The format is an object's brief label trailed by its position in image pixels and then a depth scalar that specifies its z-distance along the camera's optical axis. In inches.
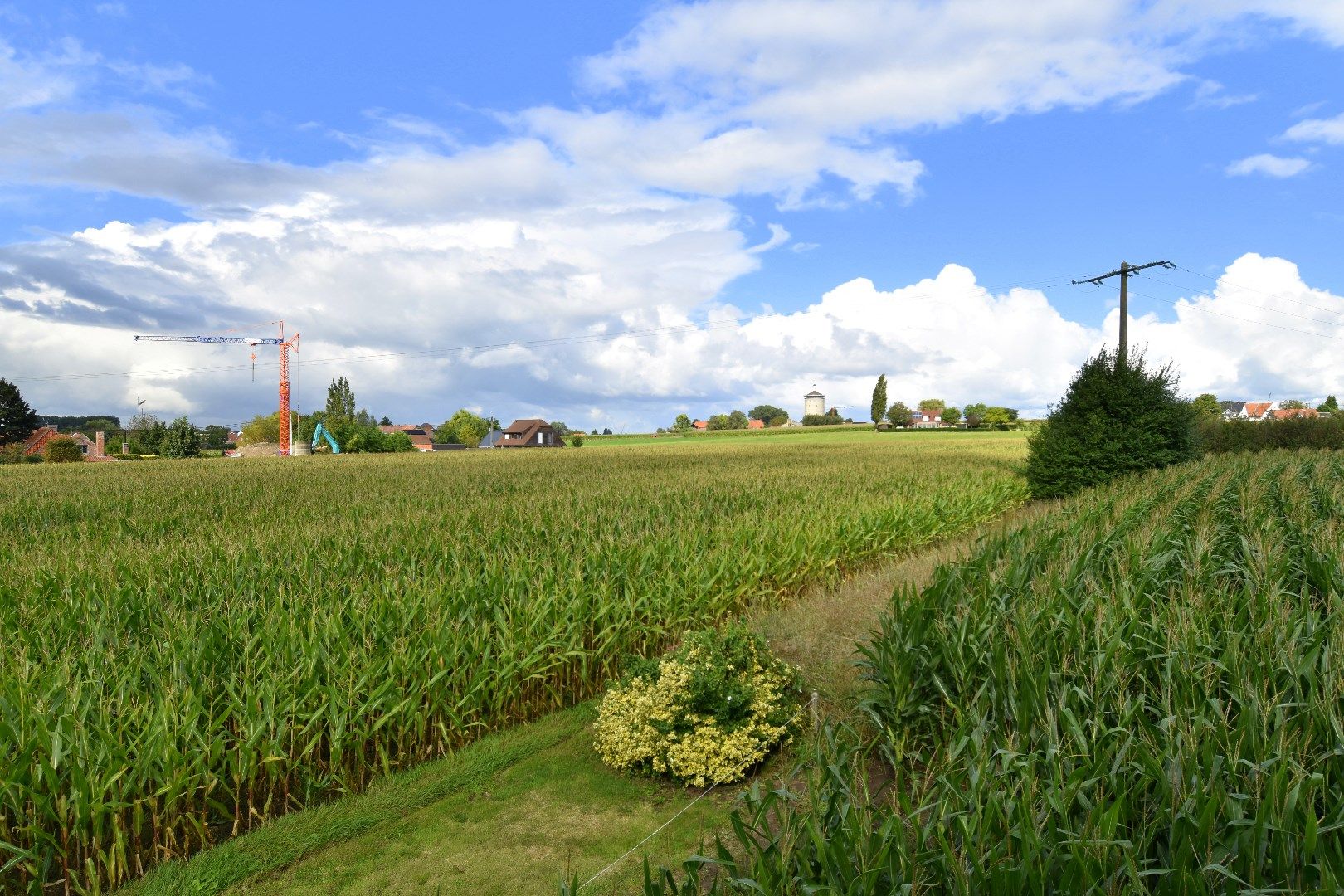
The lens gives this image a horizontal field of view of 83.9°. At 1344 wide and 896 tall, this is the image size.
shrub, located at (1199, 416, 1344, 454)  1352.1
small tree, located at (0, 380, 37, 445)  3233.3
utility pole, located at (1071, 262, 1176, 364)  1042.7
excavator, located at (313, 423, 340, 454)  3043.8
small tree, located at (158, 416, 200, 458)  2844.5
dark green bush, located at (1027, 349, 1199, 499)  804.6
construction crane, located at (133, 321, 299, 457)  3897.6
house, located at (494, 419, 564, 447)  4222.4
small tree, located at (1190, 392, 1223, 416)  4156.0
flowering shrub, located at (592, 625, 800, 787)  217.8
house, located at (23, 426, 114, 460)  3322.6
